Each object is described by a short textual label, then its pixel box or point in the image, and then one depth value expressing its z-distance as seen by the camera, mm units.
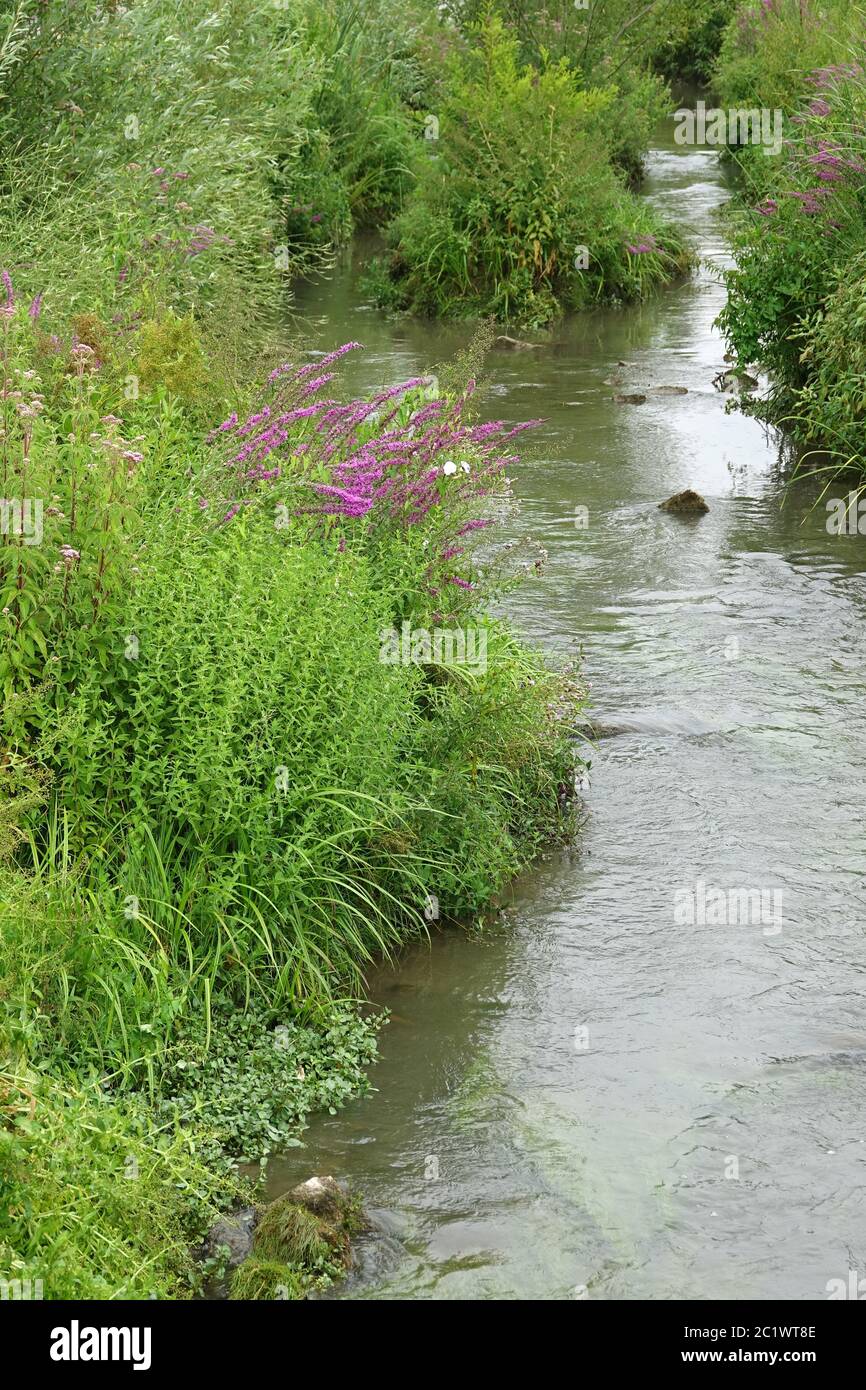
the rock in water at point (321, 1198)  4316
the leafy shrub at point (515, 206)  15891
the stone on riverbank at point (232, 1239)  4266
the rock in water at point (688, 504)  10828
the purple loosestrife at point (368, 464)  6488
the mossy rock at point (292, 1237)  4188
